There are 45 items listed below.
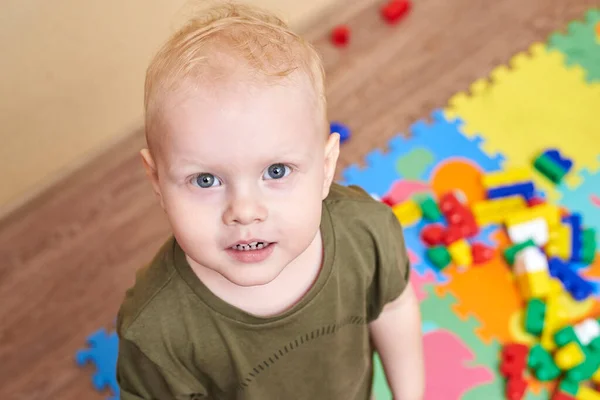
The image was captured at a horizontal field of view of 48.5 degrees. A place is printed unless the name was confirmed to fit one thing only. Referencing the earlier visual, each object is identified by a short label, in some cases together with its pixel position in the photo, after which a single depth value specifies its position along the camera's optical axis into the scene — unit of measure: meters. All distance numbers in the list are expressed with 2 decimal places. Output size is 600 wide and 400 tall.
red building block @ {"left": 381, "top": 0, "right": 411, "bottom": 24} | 1.63
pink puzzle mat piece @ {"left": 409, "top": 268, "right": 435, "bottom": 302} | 1.22
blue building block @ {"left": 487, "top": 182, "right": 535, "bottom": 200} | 1.30
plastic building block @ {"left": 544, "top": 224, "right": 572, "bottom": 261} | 1.25
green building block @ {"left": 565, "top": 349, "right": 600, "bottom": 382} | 1.11
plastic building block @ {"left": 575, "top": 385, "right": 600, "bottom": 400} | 1.10
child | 0.51
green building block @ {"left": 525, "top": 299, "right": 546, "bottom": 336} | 1.17
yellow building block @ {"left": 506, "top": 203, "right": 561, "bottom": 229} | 1.27
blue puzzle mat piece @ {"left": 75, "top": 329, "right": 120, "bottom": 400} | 1.19
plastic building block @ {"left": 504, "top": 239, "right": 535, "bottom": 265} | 1.24
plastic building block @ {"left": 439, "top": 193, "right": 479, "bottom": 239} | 1.28
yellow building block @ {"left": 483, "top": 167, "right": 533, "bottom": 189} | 1.33
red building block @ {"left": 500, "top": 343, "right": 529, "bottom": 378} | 1.12
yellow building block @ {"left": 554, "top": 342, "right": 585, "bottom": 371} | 1.11
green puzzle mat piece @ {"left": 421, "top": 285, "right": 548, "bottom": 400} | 1.13
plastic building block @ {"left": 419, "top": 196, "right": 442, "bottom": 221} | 1.30
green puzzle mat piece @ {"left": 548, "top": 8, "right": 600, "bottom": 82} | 1.50
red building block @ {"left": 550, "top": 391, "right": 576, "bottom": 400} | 1.10
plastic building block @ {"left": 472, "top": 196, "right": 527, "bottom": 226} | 1.31
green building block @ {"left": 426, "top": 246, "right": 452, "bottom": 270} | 1.24
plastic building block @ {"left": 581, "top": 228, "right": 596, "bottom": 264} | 1.24
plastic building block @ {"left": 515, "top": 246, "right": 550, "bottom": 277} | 1.19
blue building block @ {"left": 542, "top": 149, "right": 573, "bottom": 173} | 1.33
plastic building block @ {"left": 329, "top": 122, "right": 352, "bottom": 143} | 1.43
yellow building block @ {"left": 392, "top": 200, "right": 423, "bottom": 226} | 1.31
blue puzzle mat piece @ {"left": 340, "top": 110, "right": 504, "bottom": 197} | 1.38
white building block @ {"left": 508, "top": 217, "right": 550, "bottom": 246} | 1.25
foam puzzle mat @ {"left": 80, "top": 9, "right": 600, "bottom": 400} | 1.17
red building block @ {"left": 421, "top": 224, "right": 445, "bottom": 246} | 1.27
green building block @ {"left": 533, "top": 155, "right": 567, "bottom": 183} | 1.33
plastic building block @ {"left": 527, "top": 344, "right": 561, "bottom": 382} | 1.12
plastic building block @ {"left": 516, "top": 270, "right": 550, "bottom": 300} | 1.18
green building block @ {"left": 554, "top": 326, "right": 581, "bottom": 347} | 1.14
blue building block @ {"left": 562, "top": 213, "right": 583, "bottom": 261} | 1.25
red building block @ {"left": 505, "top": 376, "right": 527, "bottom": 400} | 1.10
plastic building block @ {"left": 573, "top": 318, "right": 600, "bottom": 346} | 1.15
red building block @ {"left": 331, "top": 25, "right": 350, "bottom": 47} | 1.61
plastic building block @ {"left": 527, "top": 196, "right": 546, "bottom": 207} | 1.30
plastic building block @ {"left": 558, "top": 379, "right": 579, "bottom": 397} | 1.11
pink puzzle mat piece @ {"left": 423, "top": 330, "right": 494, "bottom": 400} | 1.13
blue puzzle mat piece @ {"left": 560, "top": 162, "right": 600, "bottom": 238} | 1.30
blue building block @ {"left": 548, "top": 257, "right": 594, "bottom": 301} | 1.20
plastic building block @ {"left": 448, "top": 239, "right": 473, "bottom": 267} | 1.24
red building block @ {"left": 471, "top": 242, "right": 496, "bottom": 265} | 1.25
